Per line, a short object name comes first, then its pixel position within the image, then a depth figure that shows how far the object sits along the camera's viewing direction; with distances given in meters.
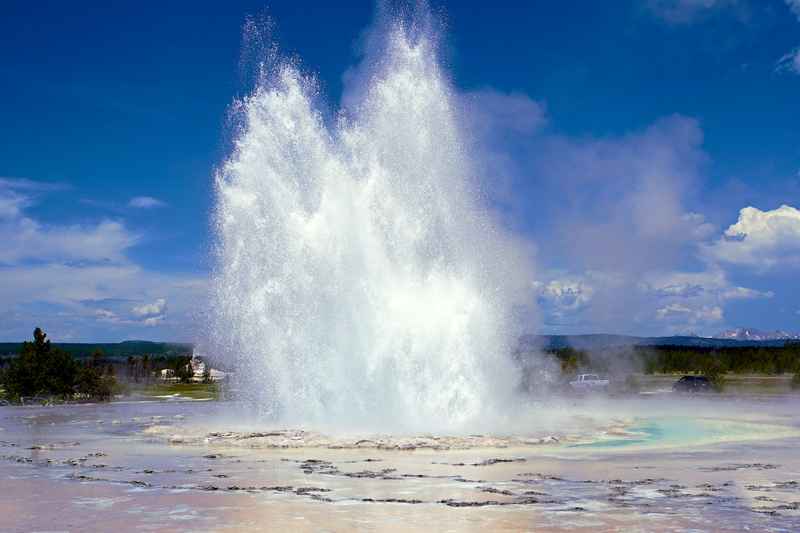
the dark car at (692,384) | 57.03
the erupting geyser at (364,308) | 28.91
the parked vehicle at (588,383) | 61.12
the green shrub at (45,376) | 49.28
